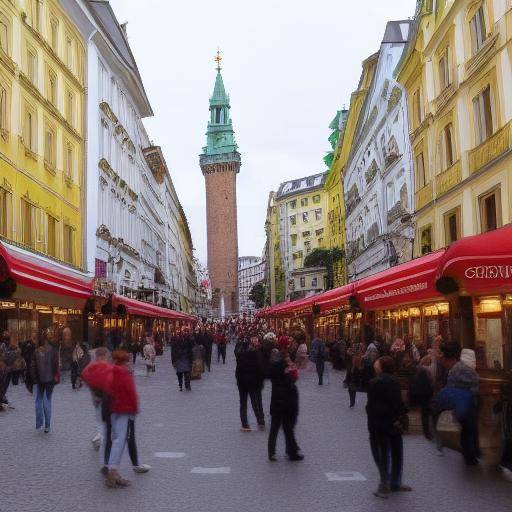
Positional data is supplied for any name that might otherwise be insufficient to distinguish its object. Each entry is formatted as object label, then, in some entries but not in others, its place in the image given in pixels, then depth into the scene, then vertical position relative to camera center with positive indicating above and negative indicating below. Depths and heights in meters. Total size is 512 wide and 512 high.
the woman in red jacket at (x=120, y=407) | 8.51 -0.79
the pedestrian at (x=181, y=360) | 21.25 -0.61
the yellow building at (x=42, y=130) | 26.23 +8.86
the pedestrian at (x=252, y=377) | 13.45 -0.75
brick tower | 122.50 +20.23
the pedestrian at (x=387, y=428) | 8.17 -1.08
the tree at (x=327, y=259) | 59.12 +6.93
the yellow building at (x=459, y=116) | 18.67 +6.44
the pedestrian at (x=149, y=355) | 28.33 -0.60
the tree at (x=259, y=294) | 138.88 +8.22
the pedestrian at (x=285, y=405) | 10.11 -0.99
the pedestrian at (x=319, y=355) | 22.92 -0.64
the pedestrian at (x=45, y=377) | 12.43 -0.58
